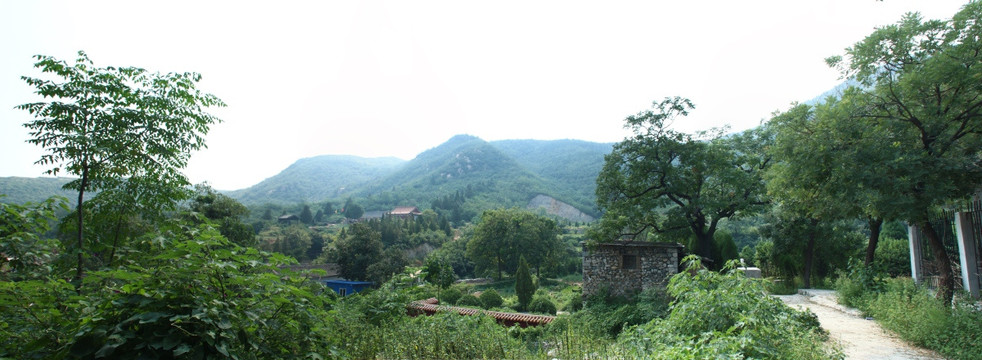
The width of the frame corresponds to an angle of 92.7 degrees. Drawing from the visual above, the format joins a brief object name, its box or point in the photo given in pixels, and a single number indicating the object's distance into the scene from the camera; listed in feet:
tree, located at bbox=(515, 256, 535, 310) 79.51
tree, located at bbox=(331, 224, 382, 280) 111.04
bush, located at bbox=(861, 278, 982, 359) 23.76
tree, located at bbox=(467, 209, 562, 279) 150.92
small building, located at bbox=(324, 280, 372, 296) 103.43
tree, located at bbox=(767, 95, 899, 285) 26.50
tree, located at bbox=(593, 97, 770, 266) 48.06
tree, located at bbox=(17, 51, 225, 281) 14.49
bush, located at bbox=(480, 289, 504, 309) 75.65
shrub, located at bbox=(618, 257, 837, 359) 16.02
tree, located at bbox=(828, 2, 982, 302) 25.41
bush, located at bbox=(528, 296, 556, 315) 73.05
